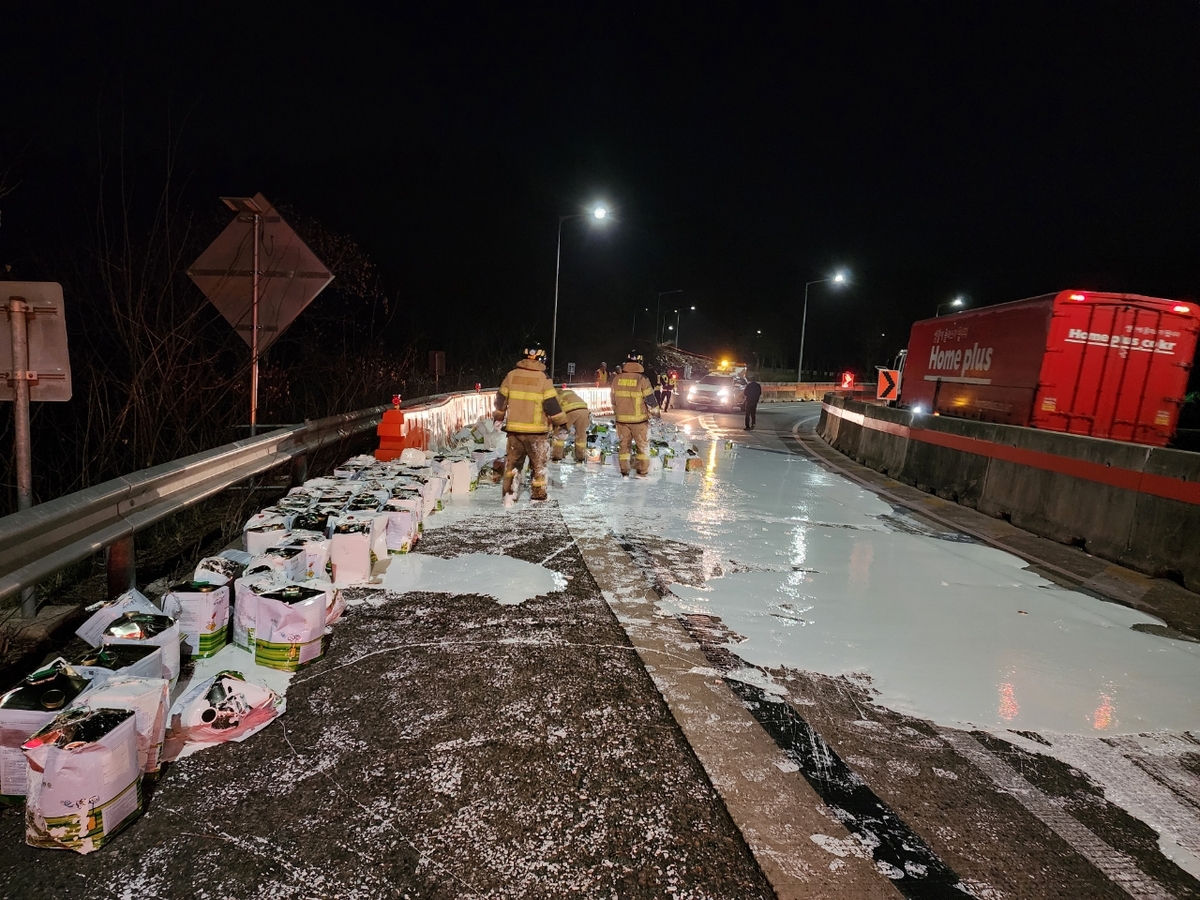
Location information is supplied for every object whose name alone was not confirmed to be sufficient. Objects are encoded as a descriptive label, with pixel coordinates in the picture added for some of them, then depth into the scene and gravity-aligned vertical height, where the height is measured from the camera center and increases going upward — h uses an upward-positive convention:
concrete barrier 6.30 -1.06
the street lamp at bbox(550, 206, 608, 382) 23.56 +4.02
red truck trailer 11.57 +0.44
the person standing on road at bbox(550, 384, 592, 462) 10.27 -1.21
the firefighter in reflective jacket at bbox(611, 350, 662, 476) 10.82 -0.92
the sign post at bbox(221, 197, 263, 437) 6.96 +0.25
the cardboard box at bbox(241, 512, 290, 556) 4.68 -1.41
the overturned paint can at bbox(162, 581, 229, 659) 3.68 -1.52
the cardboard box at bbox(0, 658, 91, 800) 2.56 -1.48
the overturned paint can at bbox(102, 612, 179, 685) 3.24 -1.46
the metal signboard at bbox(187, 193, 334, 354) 7.29 +0.34
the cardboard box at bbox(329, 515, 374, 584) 5.04 -1.58
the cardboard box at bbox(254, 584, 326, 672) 3.70 -1.57
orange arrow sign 19.83 -0.42
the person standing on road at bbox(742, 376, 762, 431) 22.00 -1.16
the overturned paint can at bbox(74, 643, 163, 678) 2.96 -1.46
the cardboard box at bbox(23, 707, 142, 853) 2.34 -1.55
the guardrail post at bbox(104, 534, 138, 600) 4.09 -1.49
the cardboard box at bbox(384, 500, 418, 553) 5.69 -1.58
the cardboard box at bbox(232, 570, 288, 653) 3.77 -1.50
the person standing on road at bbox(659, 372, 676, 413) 27.20 -1.38
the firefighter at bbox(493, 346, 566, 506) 8.50 -0.86
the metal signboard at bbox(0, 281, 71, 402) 3.96 -0.30
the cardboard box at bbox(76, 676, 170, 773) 2.63 -1.43
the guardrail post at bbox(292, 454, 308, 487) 7.52 -1.56
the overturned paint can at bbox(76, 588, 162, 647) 3.42 -1.47
